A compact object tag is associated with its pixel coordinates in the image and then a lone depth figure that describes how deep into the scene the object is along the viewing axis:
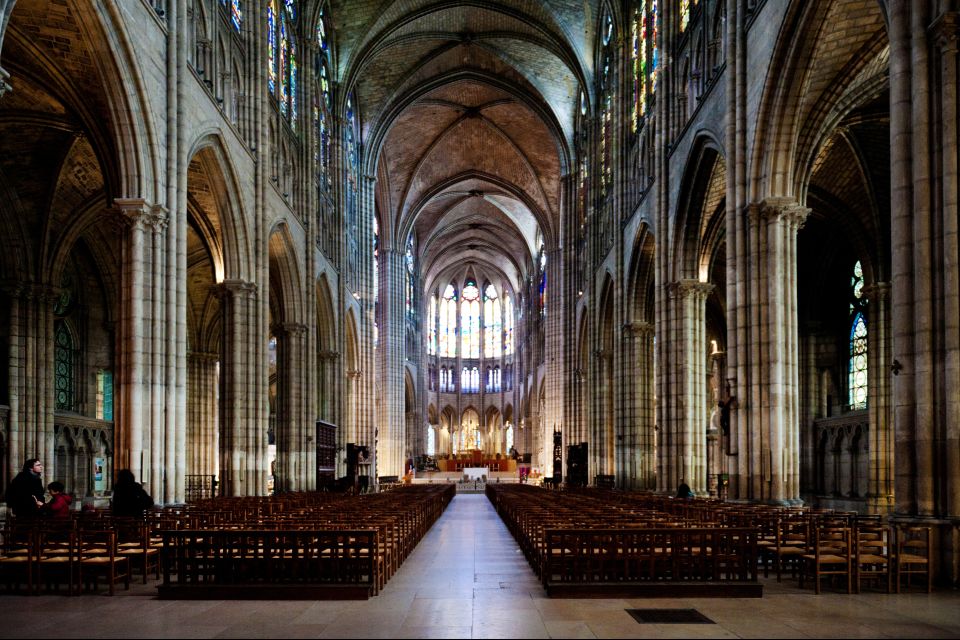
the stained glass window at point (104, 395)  31.62
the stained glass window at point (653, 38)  28.05
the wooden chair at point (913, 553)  10.16
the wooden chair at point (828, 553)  10.15
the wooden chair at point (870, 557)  10.20
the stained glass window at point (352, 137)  45.66
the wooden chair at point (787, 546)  11.27
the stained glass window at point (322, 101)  36.45
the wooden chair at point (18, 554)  10.12
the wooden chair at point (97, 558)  10.07
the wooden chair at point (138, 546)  11.02
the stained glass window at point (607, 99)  37.22
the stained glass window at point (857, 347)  30.75
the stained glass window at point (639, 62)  30.97
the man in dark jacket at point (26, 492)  12.20
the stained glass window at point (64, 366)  29.78
